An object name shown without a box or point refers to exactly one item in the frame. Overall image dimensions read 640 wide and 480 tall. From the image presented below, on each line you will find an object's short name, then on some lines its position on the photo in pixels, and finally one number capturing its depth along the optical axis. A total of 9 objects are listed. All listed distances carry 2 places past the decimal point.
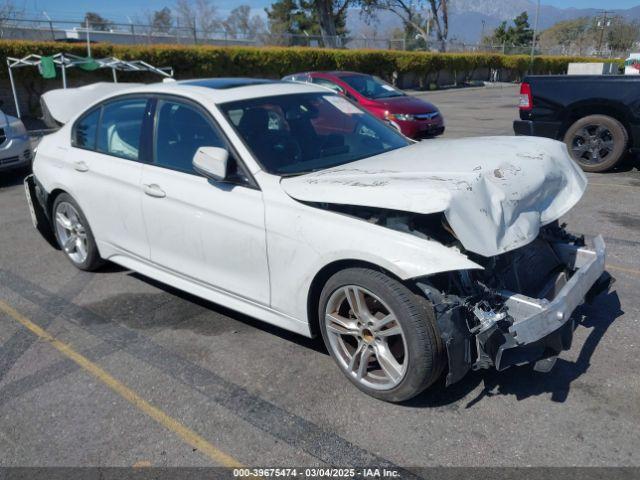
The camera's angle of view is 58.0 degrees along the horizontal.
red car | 12.06
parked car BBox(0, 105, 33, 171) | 8.95
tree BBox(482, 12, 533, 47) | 77.94
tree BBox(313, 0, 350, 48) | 41.41
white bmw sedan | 2.90
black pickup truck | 8.12
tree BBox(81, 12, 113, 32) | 26.90
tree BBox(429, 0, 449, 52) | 48.75
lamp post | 45.08
